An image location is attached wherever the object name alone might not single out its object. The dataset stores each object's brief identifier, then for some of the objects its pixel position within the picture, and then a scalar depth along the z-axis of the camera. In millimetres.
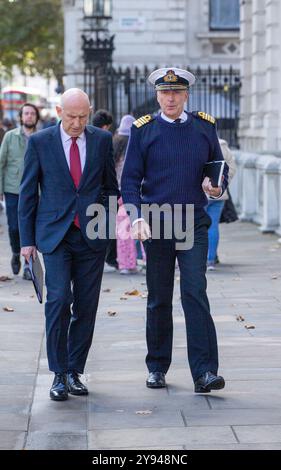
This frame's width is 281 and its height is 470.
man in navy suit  7598
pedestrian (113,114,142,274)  13867
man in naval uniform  7660
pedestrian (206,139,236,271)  14484
